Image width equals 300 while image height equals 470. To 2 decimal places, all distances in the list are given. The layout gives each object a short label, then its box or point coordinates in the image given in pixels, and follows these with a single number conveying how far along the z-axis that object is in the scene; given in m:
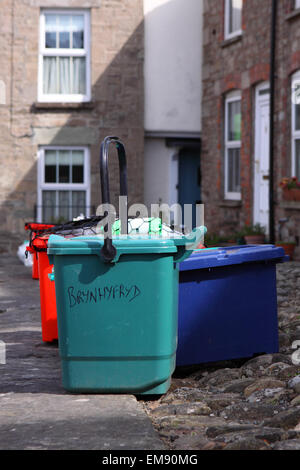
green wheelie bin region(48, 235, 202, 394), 4.91
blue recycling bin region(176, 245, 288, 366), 5.69
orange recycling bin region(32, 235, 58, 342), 6.75
